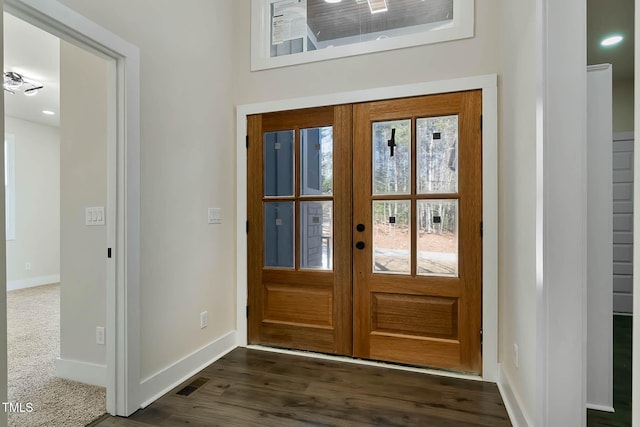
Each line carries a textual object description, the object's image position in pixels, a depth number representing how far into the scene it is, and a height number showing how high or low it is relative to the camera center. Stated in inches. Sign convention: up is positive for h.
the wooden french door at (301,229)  100.5 -5.2
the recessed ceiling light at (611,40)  130.3 +70.1
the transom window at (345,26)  94.1 +58.8
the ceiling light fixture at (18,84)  121.4 +53.7
